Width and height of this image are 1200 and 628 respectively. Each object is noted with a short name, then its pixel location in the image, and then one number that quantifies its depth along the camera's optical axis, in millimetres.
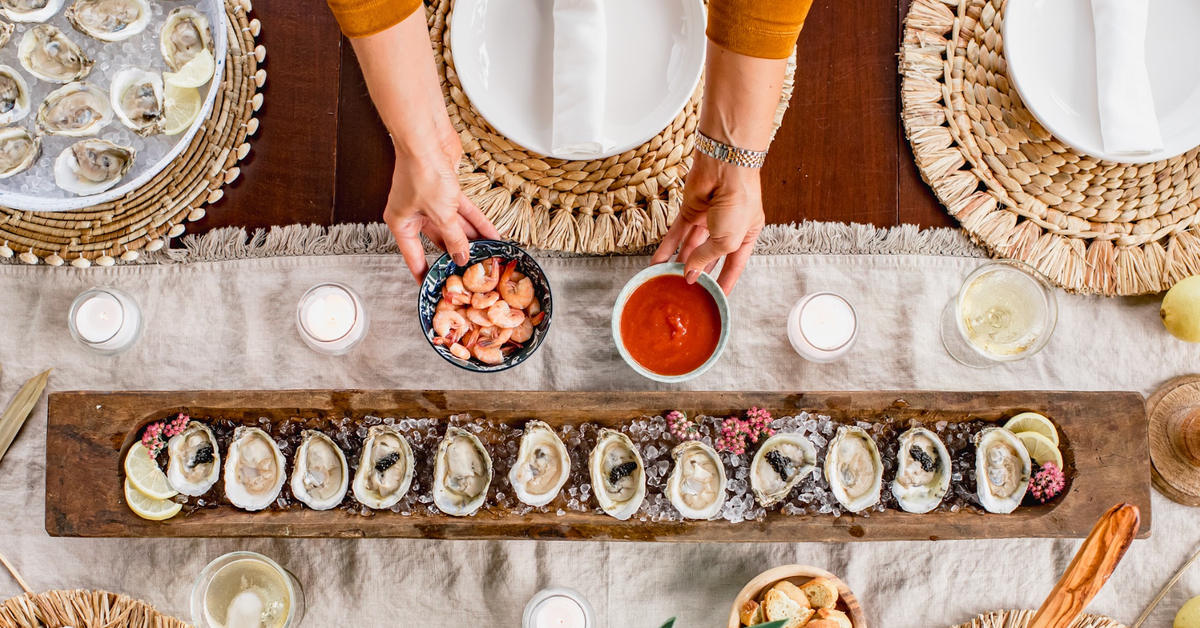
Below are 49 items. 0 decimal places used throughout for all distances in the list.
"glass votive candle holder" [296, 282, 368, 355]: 1462
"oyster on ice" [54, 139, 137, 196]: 1517
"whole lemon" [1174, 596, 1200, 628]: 1481
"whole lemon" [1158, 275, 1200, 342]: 1475
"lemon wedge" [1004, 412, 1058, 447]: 1341
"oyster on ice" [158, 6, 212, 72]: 1536
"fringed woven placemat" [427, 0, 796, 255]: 1504
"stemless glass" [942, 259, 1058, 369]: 1485
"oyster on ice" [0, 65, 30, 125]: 1528
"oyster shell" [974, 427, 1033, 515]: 1321
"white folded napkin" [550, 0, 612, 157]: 1332
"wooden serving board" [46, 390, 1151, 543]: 1304
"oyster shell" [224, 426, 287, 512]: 1330
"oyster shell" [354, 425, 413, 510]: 1321
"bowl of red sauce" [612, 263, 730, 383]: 1378
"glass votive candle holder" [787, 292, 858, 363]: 1460
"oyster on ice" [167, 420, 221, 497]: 1336
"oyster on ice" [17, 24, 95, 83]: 1527
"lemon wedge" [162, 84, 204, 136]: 1523
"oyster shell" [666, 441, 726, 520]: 1315
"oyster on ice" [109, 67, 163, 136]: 1522
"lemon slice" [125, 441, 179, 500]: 1320
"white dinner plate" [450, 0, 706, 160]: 1417
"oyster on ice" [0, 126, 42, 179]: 1515
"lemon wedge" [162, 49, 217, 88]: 1507
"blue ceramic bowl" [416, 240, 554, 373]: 1378
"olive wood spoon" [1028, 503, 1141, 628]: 1192
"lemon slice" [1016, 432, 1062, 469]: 1323
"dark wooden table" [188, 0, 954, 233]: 1593
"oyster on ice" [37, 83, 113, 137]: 1519
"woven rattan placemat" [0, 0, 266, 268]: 1571
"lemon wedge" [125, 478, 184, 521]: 1313
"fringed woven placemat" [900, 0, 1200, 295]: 1537
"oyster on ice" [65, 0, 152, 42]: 1528
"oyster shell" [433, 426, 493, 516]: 1315
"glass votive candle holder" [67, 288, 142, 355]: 1502
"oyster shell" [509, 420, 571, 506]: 1309
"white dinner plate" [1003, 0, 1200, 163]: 1474
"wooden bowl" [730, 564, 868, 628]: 1371
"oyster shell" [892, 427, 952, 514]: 1333
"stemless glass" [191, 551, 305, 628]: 1451
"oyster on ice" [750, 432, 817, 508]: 1313
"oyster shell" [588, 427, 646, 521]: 1308
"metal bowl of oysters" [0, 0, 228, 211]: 1520
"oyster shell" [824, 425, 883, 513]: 1314
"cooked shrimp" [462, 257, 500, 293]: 1396
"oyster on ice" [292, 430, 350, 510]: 1326
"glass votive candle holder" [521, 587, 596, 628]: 1435
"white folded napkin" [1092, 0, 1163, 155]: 1416
